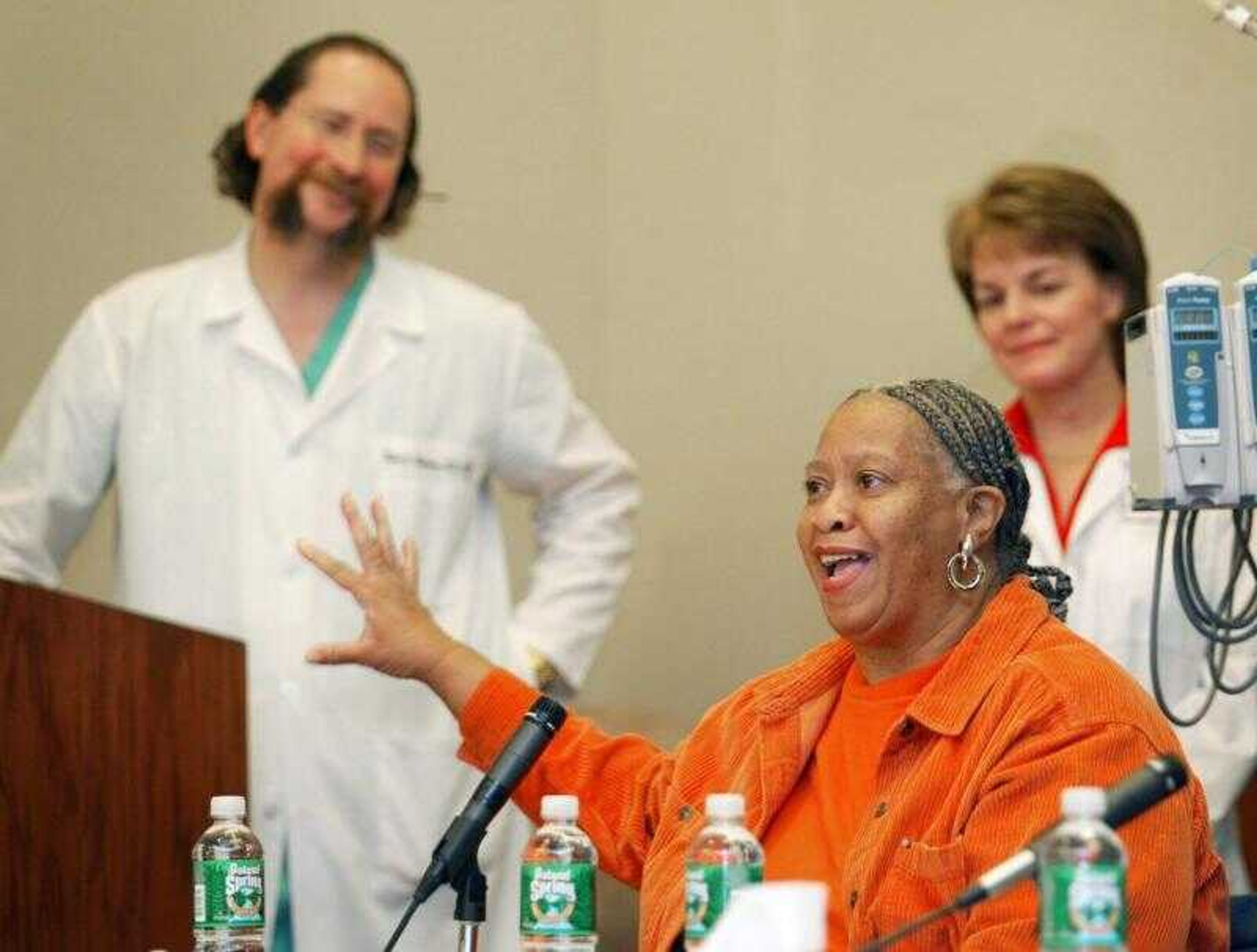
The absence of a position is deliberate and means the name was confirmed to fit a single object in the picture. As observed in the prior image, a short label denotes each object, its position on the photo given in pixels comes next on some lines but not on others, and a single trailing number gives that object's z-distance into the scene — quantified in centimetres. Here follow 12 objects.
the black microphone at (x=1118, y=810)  397
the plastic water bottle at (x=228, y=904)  542
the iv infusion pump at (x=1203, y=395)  631
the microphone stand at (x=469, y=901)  521
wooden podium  704
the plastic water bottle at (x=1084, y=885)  396
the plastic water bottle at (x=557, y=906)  493
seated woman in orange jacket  521
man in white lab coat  870
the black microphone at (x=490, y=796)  519
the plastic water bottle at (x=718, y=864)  470
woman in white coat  854
